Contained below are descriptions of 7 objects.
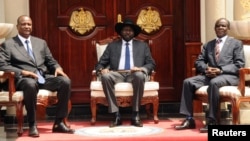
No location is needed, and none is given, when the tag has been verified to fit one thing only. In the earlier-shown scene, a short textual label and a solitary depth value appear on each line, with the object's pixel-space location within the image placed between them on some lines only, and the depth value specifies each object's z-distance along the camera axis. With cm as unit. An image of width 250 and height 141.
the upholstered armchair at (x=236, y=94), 602
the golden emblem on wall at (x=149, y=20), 780
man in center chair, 662
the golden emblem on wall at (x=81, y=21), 770
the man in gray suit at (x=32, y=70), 600
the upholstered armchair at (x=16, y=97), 598
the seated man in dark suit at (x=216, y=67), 625
